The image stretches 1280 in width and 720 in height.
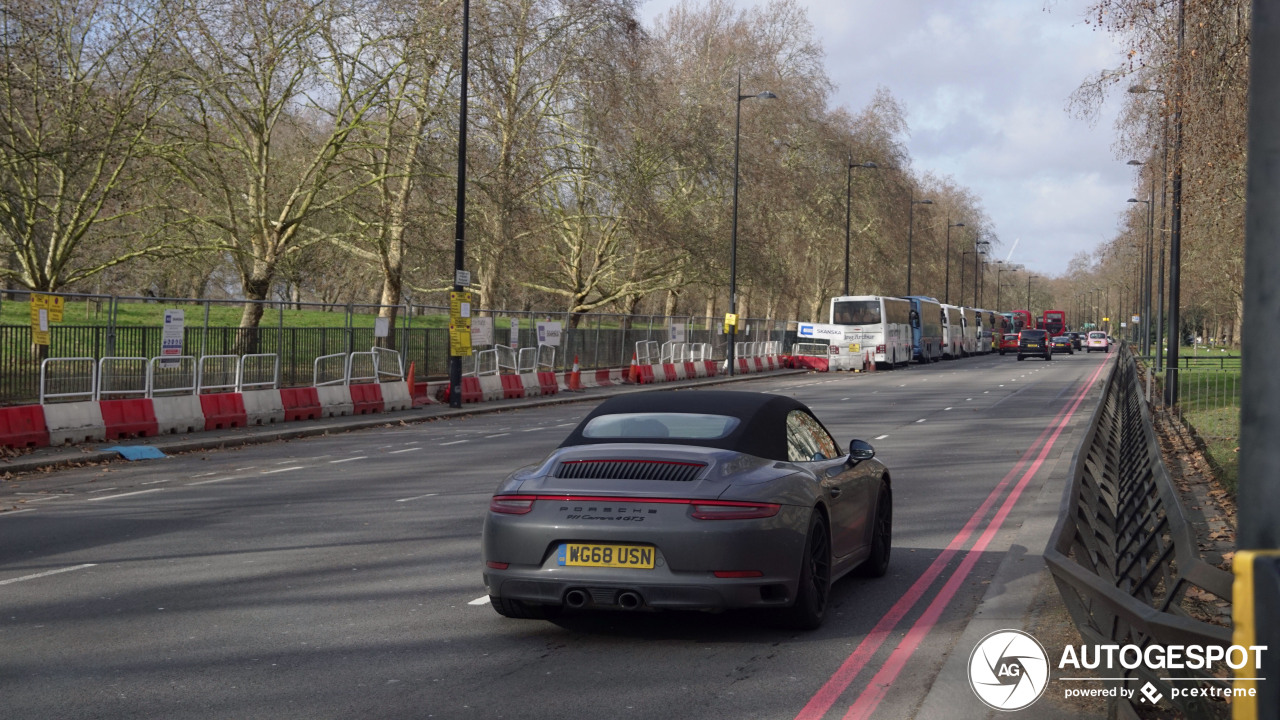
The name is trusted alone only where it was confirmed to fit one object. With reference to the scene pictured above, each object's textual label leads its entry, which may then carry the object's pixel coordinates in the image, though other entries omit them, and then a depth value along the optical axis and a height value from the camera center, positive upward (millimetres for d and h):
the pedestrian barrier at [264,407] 22500 -1333
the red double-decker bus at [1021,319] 115750 +2240
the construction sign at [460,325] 28625 +228
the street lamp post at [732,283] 46688 +2070
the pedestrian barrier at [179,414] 20281 -1338
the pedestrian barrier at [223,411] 21453 -1342
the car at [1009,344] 100188 -26
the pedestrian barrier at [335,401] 24853 -1320
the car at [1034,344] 73750 -9
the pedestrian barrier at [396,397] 27250 -1339
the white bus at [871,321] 56344 +896
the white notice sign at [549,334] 36344 +81
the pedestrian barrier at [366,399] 25984 -1335
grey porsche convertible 6625 -983
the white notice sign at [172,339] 21578 -134
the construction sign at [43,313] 18969 +240
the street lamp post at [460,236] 27656 +2182
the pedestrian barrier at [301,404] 23672 -1325
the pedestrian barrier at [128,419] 19188 -1345
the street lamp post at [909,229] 73125 +7153
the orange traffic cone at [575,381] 36969 -1266
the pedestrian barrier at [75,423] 18156 -1340
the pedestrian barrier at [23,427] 17234 -1344
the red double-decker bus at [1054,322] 114438 +2004
